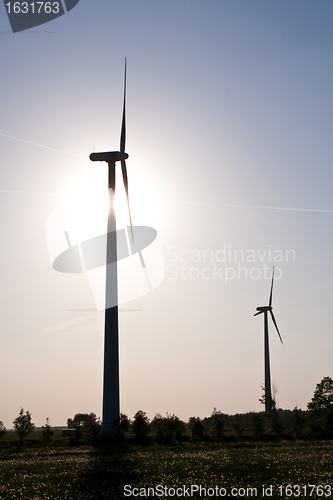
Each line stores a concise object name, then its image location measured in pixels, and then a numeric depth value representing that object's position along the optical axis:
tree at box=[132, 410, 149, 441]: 65.94
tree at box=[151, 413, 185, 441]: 67.38
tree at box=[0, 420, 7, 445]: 76.33
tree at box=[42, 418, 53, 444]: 71.46
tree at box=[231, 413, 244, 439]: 77.19
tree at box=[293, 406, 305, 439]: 79.88
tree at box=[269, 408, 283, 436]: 87.25
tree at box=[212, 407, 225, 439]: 76.25
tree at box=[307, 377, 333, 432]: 127.24
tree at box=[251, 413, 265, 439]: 78.00
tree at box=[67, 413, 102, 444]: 63.66
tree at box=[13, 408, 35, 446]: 72.06
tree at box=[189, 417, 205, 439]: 75.88
